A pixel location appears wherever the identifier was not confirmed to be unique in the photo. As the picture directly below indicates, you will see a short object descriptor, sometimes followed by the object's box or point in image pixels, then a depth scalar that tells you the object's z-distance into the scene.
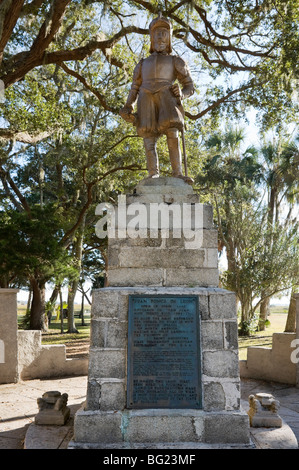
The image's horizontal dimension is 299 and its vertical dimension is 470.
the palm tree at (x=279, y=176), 19.11
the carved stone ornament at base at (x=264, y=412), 3.94
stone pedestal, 3.47
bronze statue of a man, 4.77
